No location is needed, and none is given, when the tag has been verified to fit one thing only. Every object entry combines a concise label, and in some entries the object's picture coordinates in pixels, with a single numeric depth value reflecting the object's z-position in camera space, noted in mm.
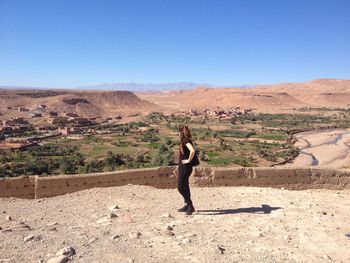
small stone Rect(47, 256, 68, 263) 4523
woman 6840
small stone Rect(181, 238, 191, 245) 5400
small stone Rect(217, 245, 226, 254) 5165
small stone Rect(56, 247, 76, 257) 4707
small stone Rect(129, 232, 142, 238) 5541
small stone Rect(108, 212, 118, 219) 6526
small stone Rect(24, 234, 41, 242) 5193
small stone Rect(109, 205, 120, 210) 7195
